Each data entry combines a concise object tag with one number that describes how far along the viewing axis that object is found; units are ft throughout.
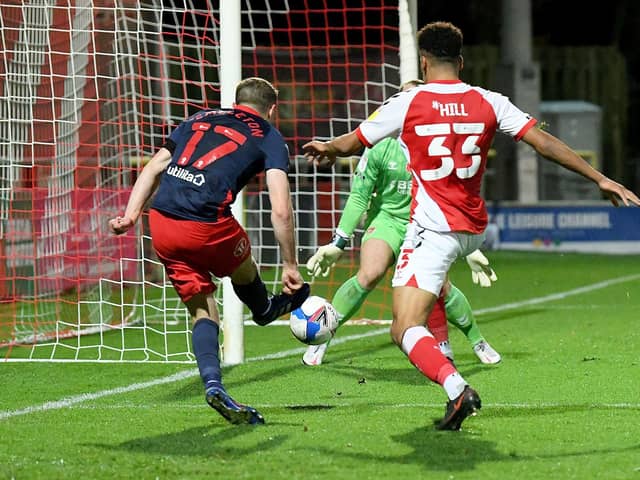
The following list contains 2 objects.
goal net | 69.36
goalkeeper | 55.57
